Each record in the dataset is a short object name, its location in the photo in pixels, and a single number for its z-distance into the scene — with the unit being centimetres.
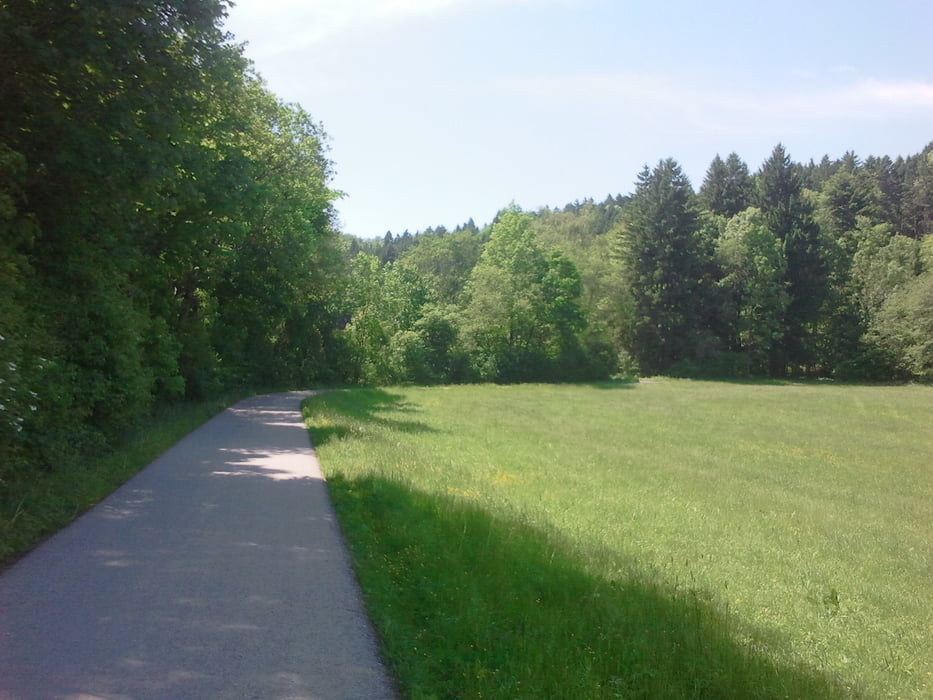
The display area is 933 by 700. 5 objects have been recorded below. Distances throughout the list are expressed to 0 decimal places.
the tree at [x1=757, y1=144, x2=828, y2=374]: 6458
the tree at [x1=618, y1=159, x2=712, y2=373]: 6306
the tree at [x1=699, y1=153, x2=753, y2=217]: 7994
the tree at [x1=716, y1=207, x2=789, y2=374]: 6288
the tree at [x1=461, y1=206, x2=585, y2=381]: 5578
